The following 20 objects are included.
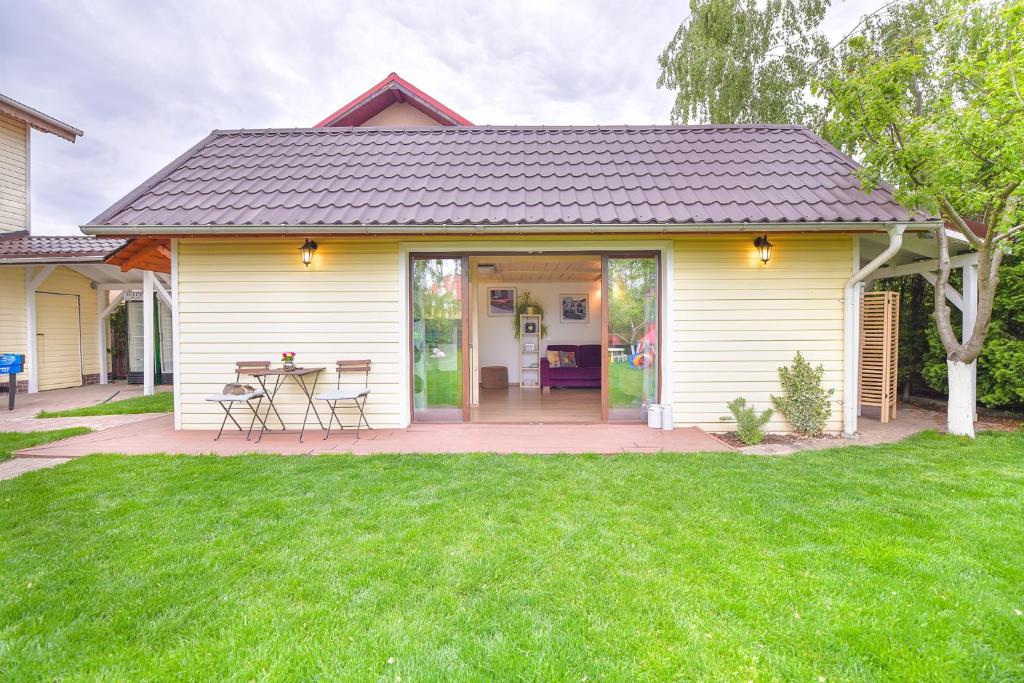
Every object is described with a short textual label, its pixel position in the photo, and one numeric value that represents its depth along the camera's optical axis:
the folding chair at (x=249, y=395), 5.07
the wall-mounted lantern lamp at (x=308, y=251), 5.26
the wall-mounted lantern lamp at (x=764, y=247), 5.21
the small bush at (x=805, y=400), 5.21
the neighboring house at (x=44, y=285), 8.68
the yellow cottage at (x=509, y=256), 4.98
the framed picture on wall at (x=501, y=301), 11.12
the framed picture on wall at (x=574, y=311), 11.14
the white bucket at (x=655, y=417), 5.45
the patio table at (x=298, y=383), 5.26
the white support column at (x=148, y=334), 8.48
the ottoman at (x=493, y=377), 9.81
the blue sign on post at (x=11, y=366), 7.17
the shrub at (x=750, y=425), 4.88
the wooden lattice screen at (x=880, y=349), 6.09
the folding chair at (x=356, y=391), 5.35
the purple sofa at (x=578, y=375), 9.25
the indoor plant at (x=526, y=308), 10.93
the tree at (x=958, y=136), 4.12
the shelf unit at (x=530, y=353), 10.53
